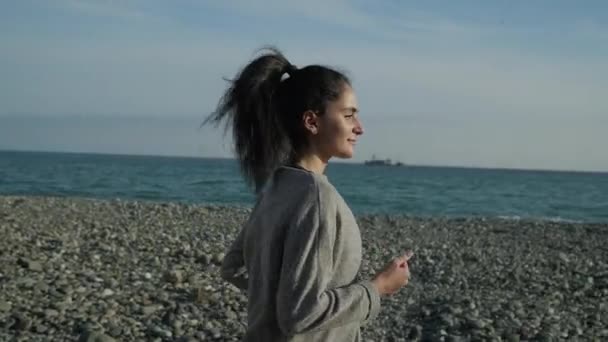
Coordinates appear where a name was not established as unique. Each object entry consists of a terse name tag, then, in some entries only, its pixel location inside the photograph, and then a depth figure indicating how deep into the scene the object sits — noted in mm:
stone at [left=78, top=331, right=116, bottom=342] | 6746
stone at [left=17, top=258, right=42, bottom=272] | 9602
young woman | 2363
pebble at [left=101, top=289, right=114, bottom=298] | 8534
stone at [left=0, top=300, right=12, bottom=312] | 7684
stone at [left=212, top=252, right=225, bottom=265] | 11214
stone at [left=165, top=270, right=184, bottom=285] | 9422
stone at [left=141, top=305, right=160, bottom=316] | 7957
